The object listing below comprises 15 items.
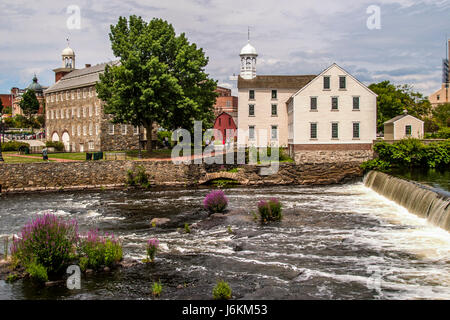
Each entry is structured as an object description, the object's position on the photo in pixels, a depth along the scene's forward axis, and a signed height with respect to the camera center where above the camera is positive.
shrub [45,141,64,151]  59.28 +1.28
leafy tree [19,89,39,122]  104.12 +12.17
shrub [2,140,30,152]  55.12 +1.16
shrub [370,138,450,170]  41.97 -0.42
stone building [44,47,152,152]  58.97 +5.11
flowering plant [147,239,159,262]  14.91 -3.35
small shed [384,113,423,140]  45.22 +2.38
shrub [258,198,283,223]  22.06 -3.01
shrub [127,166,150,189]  38.75 -2.29
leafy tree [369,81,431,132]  58.72 +6.58
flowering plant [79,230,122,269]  13.84 -3.15
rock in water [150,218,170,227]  21.77 -3.48
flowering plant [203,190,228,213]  24.59 -2.82
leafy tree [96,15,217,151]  41.62 +7.36
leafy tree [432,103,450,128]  73.69 +6.04
